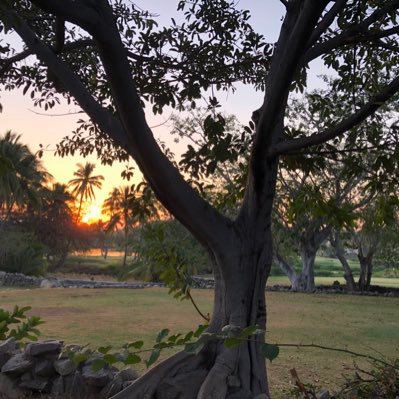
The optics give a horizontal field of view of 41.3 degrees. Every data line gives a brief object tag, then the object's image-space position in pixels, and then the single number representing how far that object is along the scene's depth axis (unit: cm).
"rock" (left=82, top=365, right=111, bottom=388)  552
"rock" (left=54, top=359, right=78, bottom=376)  568
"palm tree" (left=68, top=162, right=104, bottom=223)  6341
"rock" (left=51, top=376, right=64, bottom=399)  568
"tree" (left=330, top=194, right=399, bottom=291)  2603
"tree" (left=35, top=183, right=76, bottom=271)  5075
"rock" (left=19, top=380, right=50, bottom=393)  580
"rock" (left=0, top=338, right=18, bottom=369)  623
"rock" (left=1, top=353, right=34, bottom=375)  586
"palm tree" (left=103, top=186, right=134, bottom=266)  5501
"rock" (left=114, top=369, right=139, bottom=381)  553
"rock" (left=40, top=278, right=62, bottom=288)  2946
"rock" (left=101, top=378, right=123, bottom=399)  542
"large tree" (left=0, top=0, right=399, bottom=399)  354
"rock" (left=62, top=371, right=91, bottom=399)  552
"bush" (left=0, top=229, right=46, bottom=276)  3769
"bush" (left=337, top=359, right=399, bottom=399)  221
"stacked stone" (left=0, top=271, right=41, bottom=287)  3132
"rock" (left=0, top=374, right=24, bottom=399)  576
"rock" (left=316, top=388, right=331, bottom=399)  409
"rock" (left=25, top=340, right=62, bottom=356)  593
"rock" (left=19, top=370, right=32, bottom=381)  589
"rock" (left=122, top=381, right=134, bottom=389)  542
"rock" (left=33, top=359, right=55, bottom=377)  584
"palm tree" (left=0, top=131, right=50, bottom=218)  4119
